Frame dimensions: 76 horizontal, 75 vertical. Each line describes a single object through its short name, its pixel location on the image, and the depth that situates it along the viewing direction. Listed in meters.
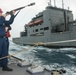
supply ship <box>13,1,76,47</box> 15.51
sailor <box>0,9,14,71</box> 2.47
